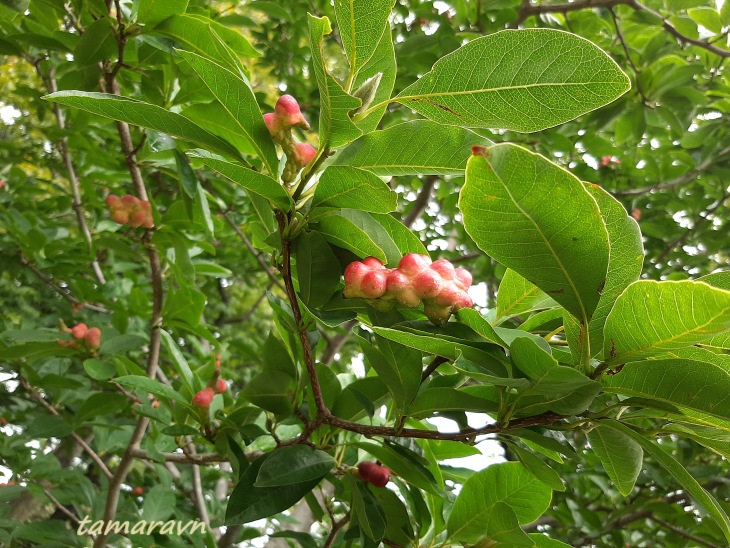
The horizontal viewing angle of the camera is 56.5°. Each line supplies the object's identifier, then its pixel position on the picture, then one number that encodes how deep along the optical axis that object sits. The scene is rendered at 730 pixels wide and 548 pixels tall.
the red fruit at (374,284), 0.28
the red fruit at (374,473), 0.40
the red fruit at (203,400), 0.48
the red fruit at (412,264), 0.29
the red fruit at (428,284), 0.28
